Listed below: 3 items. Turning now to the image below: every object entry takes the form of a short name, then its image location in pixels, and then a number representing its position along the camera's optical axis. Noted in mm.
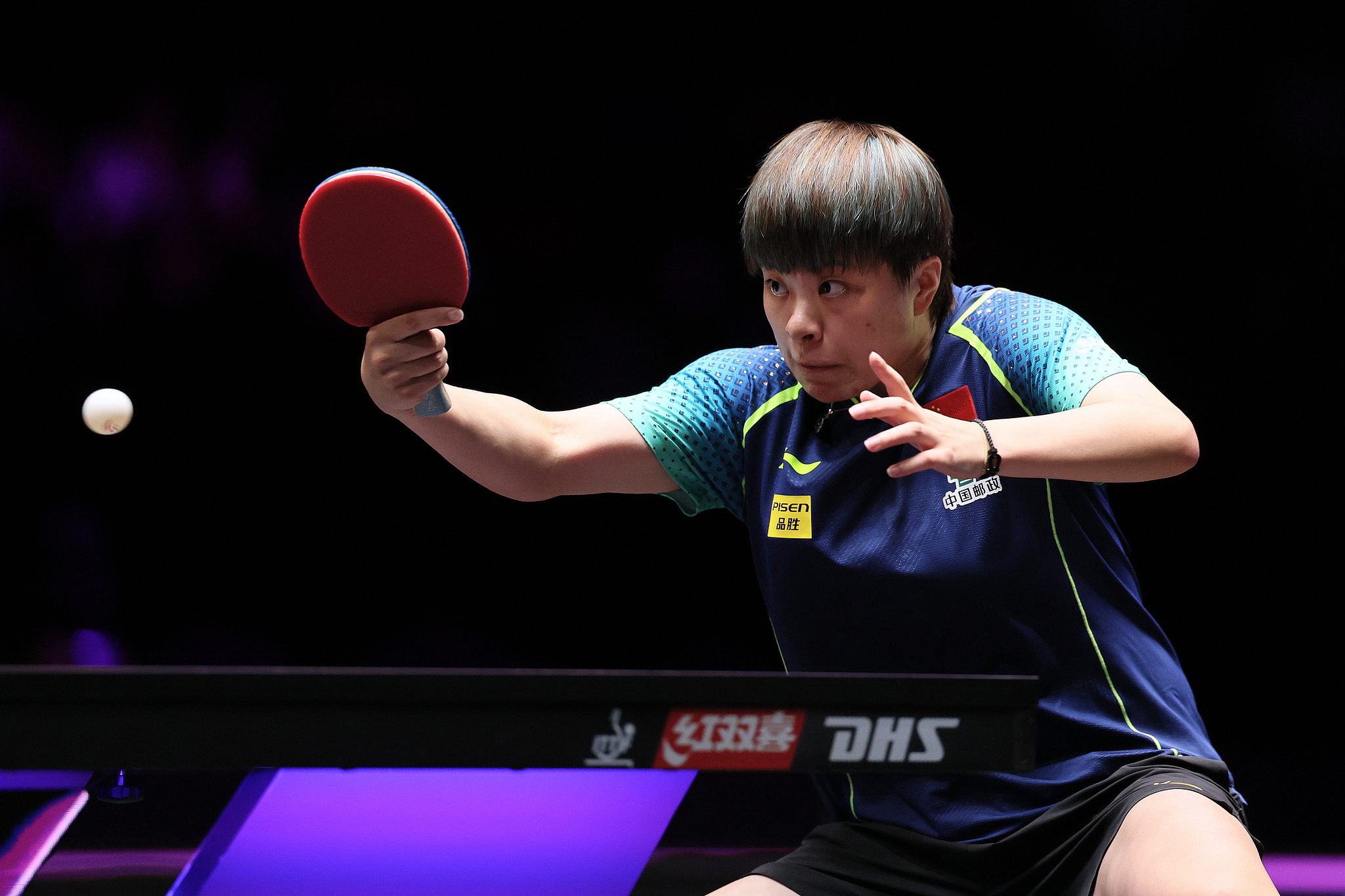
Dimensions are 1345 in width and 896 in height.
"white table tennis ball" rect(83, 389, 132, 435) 9302
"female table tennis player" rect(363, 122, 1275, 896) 7584
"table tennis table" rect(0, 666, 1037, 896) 7219
